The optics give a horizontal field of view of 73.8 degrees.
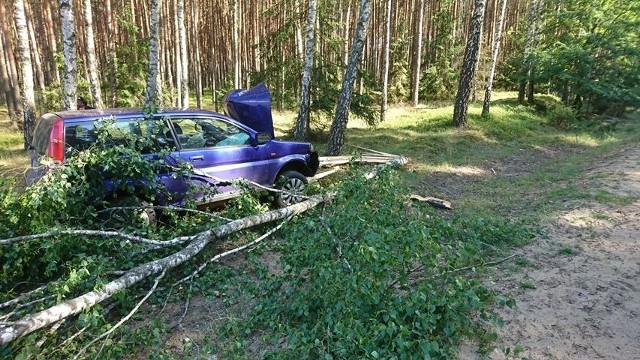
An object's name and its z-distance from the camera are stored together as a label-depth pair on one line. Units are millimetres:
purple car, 5406
